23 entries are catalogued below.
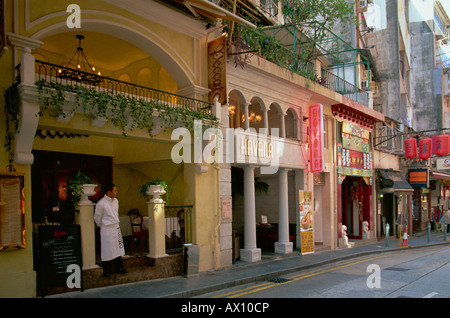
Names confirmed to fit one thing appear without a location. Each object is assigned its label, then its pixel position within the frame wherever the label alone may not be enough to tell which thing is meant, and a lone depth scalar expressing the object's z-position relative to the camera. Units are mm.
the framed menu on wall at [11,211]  7223
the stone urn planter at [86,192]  8445
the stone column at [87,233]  8352
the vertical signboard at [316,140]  16016
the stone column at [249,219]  13125
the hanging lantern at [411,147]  25031
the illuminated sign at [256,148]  12796
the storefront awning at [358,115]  18980
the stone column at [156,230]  9820
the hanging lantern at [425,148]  25656
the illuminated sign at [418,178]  27203
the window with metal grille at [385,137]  23406
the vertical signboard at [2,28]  6736
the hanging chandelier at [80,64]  9785
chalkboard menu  7715
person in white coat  8586
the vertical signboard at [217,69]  11391
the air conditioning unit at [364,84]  26133
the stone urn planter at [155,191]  9938
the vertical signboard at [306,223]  15242
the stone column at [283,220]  14780
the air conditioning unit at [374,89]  29314
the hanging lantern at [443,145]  25766
